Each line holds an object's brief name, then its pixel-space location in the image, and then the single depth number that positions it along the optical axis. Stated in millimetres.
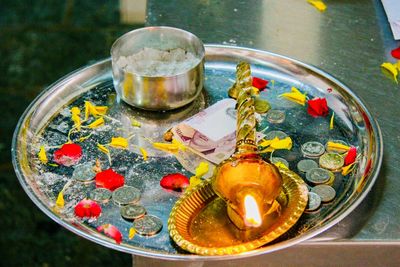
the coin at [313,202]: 1054
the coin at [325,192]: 1066
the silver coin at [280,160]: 1117
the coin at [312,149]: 1132
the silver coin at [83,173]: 1105
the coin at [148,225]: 1035
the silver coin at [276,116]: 1191
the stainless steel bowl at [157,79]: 1174
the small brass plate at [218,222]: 1007
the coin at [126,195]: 1074
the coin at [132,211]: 1054
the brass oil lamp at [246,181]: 1018
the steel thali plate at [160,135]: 1039
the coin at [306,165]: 1109
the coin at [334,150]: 1139
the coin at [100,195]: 1076
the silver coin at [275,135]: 1159
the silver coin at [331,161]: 1111
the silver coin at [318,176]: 1088
